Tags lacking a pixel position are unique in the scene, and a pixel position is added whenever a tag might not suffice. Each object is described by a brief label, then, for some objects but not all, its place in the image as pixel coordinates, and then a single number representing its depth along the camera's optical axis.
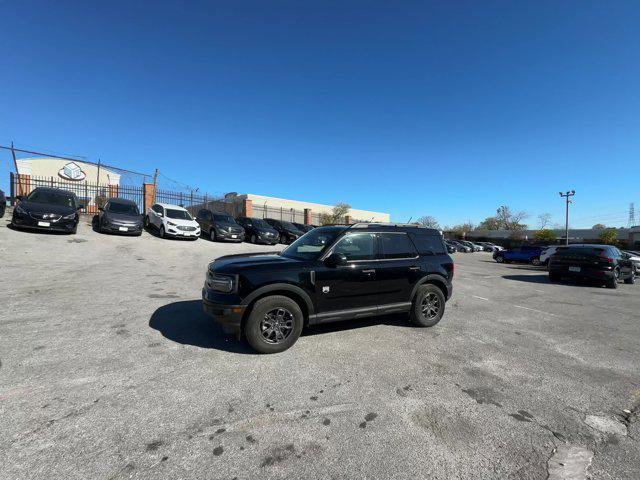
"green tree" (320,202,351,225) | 41.63
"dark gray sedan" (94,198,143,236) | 14.67
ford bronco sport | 3.99
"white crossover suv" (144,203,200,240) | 16.03
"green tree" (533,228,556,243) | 57.84
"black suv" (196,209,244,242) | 17.53
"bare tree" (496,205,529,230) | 87.00
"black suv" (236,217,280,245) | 18.70
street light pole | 49.03
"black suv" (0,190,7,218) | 13.74
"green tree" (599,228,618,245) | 47.56
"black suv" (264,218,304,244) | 21.42
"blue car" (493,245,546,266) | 26.50
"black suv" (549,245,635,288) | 11.48
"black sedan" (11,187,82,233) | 12.03
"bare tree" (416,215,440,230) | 91.93
